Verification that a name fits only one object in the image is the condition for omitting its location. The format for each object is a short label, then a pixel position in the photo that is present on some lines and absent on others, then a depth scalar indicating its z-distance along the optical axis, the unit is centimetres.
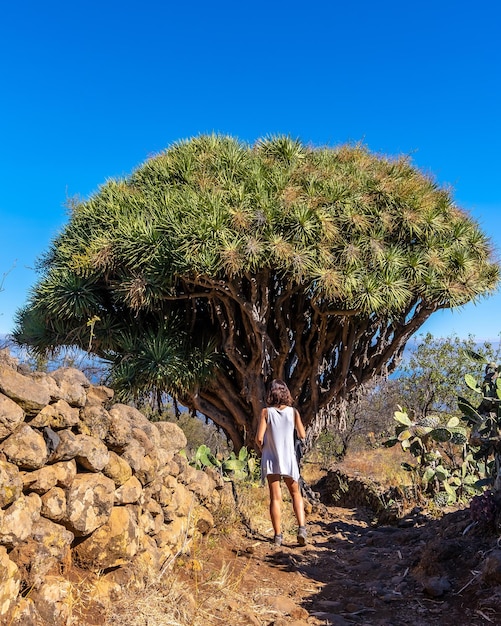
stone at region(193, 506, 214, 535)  468
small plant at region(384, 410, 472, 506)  641
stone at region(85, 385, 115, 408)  379
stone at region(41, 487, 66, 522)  296
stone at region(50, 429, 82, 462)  311
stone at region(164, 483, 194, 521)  419
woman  525
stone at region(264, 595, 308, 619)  378
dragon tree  775
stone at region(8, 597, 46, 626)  259
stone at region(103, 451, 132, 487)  346
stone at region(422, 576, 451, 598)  399
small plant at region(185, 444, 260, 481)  605
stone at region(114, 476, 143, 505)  349
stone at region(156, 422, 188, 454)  476
